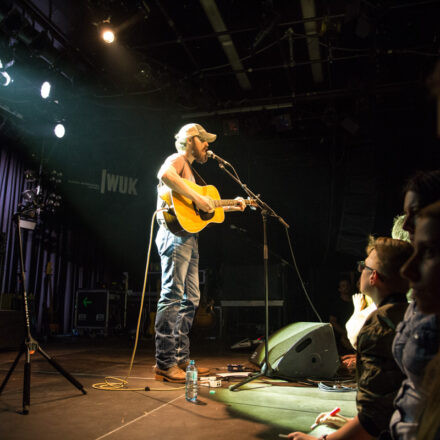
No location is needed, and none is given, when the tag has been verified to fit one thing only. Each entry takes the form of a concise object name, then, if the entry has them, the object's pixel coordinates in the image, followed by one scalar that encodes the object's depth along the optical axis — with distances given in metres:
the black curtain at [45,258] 7.72
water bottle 2.55
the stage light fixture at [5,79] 6.02
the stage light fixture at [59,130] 7.55
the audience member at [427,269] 0.81
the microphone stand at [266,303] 3.20
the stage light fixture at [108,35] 5.46
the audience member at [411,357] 0.97
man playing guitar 3.14
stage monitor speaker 3.34
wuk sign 9.45
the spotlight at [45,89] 6.69
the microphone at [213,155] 3.51
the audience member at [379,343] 1.33
